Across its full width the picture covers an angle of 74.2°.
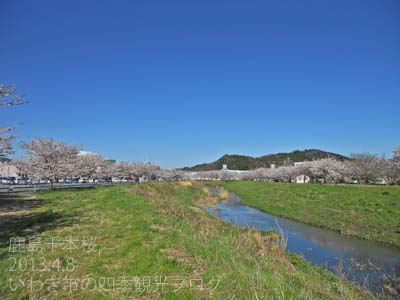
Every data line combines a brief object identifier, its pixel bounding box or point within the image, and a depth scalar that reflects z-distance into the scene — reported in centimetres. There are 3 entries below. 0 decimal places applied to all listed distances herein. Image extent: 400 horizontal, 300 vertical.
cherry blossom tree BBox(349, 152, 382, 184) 6469
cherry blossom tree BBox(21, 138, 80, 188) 3145
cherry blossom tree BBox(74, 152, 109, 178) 7243
